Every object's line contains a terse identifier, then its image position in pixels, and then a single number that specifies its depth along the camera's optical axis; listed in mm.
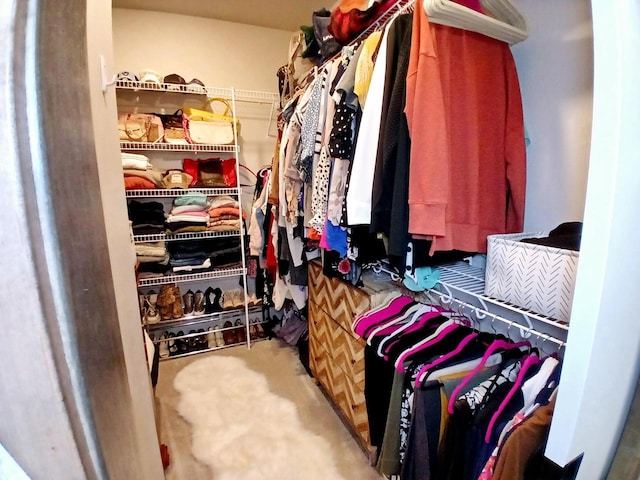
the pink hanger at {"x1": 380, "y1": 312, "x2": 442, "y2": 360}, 1133
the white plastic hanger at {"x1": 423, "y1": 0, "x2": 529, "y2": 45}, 866
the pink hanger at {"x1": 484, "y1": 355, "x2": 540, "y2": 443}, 803
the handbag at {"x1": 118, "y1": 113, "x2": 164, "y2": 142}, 2096
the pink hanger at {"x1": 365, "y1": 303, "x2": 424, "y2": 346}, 1234
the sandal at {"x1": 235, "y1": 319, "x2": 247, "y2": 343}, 2627
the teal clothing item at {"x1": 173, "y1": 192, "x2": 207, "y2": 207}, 2291
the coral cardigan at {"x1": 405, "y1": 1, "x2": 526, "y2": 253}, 873
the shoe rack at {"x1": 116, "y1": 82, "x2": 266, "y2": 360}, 2250
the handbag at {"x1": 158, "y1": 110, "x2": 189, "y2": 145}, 2201
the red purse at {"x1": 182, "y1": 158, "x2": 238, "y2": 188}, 2389
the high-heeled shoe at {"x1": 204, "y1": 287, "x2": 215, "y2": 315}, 2554
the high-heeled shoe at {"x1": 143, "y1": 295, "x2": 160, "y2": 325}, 2280
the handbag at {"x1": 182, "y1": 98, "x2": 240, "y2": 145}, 2221
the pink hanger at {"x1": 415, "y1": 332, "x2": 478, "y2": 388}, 985
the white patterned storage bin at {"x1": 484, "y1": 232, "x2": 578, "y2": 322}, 793
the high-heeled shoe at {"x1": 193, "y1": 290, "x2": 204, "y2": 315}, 2484
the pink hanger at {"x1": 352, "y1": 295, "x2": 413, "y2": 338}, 1309
